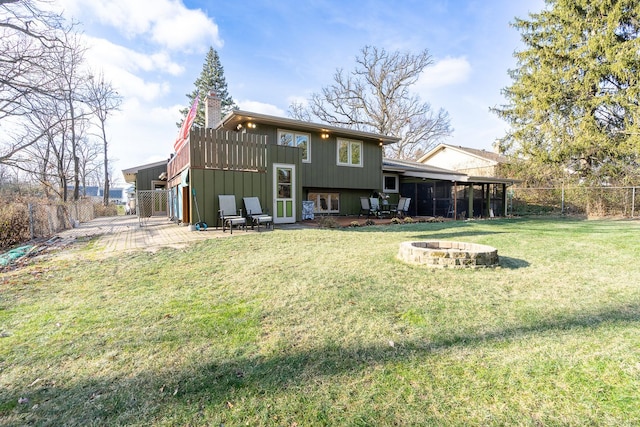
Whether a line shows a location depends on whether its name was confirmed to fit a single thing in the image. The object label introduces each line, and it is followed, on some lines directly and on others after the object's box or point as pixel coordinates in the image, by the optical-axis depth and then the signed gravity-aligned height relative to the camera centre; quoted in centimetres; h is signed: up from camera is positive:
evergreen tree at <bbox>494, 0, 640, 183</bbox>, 1521 +645
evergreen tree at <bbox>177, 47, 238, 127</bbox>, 3359 +1456
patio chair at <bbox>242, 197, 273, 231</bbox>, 916 -9
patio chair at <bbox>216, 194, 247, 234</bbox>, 859 -11
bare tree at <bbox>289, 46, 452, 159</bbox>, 2667 +1018
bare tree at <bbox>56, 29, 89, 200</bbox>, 902 +512
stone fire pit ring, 494 -91
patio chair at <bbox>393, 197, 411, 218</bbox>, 1489 -6
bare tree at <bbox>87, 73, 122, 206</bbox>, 1819 +741
